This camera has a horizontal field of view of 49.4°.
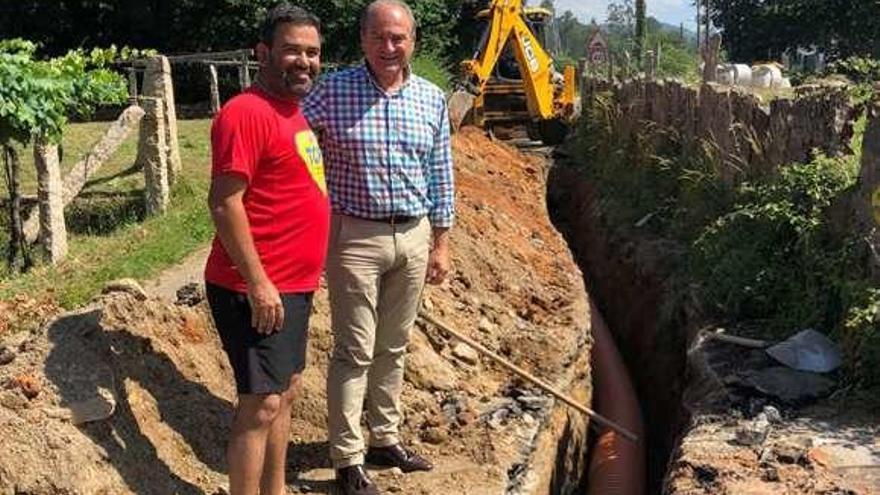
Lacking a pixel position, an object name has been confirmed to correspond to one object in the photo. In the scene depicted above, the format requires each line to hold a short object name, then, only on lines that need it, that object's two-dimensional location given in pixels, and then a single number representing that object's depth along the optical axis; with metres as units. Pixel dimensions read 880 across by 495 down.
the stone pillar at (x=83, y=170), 8.32
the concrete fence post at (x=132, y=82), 13.37
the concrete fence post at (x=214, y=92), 16.03
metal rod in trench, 5.37
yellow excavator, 13.98
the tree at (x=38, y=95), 5.89
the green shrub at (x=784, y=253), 5.83
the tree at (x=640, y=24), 37.89
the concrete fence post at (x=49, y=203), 7.68
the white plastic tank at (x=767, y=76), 28.12
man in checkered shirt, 3.87
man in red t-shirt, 3.13
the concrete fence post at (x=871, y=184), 5.43
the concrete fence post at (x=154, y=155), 9.27
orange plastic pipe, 5.95
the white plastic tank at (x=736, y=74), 23.70
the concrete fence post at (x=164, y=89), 9.62
